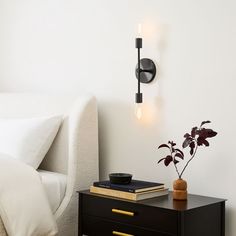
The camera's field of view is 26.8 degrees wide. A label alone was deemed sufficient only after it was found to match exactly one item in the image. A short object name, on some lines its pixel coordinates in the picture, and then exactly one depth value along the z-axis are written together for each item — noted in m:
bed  2.79
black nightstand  2.18
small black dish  2.49
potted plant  2.33
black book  2.37
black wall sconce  2.74
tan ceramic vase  2.36
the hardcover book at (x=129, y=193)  2.36
